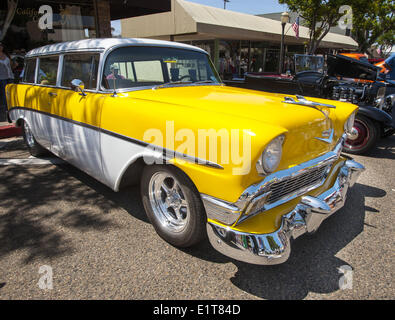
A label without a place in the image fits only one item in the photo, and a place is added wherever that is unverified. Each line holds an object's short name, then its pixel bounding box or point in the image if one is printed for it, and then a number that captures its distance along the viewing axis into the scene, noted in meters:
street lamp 12.64
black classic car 4.83
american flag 13.88
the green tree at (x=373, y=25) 17.81
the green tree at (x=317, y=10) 12.81
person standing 7.21
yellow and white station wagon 1.77
